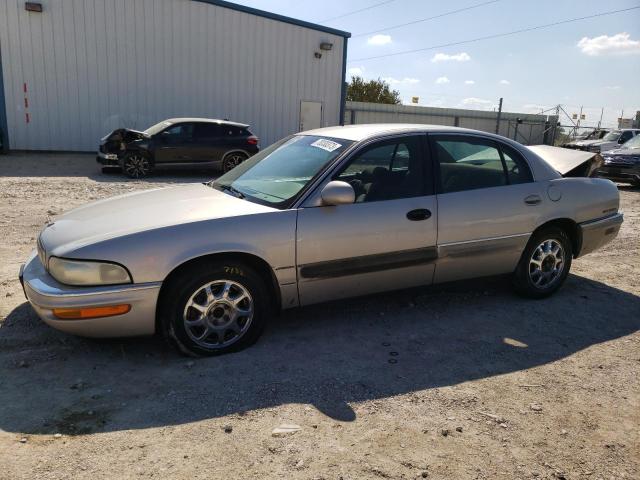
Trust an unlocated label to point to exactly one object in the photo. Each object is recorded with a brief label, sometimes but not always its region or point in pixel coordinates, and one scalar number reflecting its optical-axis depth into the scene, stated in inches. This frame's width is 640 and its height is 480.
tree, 1802.4
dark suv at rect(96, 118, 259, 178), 504.4
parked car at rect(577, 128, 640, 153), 724.7
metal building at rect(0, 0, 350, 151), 644.1
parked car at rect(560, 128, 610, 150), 948.6
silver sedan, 131.4
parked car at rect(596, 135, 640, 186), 555.8
